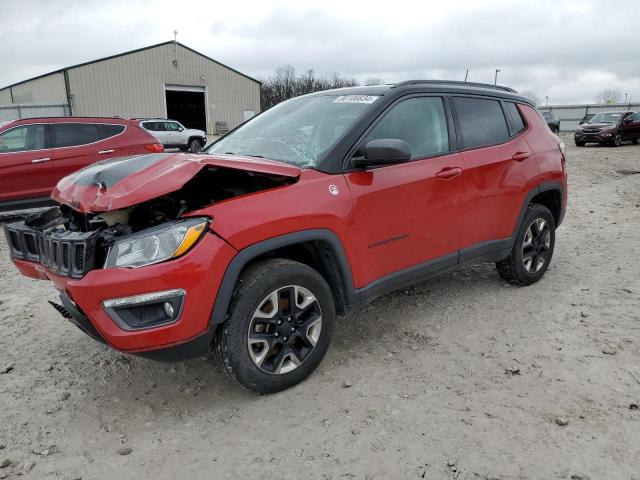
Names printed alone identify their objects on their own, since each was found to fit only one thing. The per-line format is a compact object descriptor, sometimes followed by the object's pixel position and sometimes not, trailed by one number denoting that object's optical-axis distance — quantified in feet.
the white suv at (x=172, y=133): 73.26
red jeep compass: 8.24
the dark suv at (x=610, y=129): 72.54
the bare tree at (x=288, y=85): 192.97
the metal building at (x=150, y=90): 100.58
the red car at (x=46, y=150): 25.18
